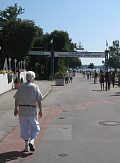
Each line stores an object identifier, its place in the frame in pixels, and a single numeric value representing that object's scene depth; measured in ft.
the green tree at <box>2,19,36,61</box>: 136.46
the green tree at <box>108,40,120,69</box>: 324.60
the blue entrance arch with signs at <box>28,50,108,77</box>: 140.97
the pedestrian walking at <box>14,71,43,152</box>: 17.08
